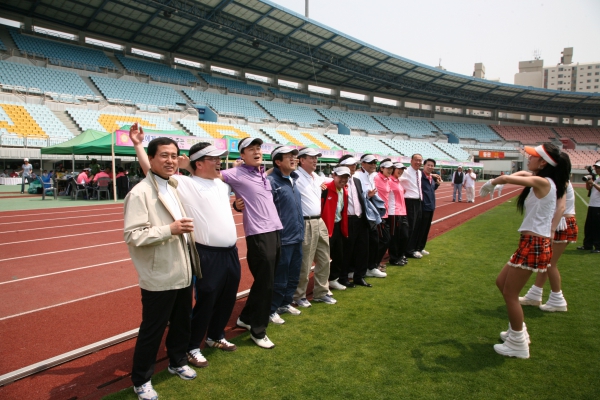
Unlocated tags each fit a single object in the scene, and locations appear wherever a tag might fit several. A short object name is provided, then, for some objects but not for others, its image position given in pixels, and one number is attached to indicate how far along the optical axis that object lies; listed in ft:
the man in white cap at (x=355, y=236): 16.75
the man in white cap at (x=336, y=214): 15.28
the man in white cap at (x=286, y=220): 12.73
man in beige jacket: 8.21
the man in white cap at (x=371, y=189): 17.98
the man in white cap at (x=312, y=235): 14.10
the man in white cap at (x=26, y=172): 63.88
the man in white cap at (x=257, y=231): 11.25
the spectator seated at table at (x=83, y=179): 55.77
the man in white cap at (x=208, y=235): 9.90
